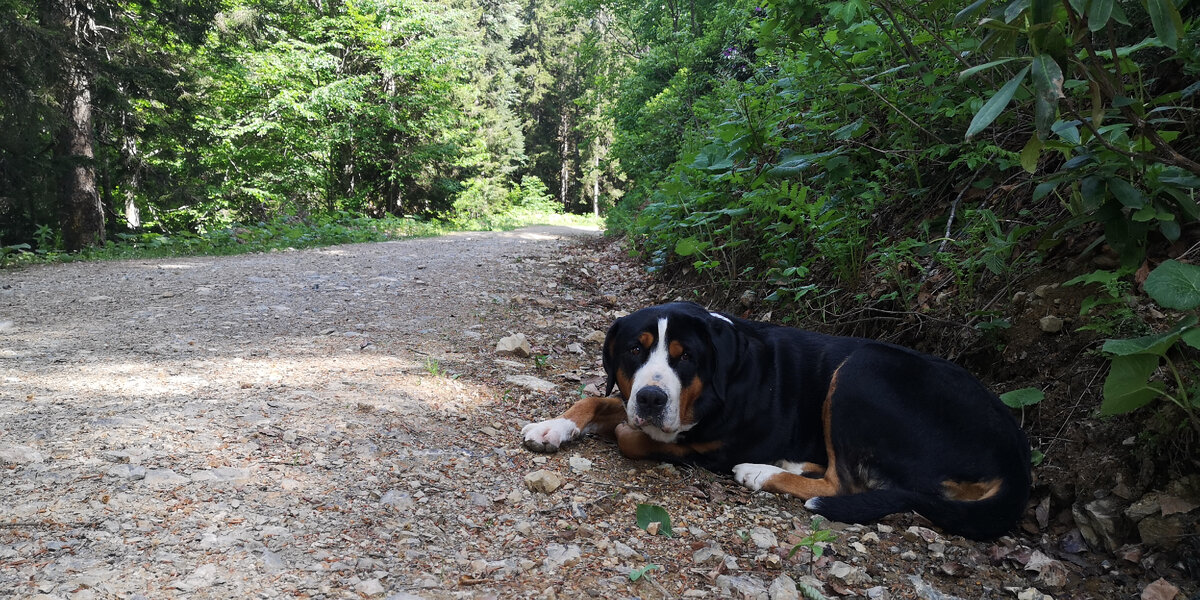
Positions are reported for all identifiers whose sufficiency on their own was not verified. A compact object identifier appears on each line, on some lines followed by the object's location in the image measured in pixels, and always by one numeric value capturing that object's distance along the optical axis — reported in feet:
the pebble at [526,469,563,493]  9.29
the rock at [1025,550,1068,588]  7.95
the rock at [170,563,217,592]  6.06
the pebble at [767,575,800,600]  7.31
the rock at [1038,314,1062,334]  10.98
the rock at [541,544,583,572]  7.50
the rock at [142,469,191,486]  7.84
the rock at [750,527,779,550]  8.51
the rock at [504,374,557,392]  13.87
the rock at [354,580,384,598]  6.42
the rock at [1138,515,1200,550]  7.77
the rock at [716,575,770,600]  7.31
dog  9.50
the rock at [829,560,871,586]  7.75
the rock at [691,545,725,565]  7.95
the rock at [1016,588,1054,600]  7.65
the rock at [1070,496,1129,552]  8.34
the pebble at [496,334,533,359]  15.85
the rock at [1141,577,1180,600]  7.31
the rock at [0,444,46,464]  8.05
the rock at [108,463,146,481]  7.91
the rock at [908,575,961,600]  7.64
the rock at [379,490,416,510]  8.21
